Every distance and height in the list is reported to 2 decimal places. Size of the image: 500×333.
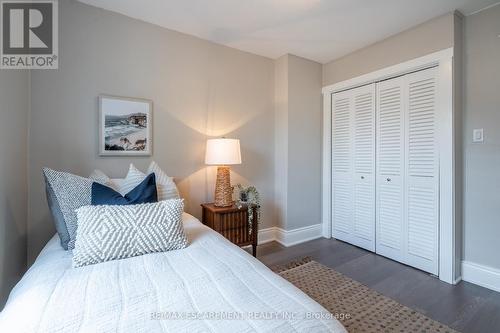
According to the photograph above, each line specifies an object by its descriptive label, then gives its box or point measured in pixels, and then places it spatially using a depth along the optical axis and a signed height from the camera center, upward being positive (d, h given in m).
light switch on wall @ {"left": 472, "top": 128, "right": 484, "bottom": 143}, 2.15 +0.28
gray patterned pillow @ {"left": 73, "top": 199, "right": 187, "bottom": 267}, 1.21 -0.35
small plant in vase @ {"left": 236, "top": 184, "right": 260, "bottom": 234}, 2.57 -0.37
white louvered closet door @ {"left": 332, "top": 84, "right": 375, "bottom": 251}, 2.89 +0.00
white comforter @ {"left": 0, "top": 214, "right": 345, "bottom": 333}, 0.76 -0.49
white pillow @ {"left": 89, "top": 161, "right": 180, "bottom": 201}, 1.79 -0.13
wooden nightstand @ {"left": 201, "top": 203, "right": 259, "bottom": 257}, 2.41 -0.59
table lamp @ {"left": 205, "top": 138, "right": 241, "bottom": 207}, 2.42 +0.06
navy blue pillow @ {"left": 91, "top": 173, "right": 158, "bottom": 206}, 1.50 -0.19
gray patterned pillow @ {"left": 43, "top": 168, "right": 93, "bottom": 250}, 1.41 -0.18
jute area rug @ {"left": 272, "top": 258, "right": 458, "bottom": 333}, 1.62 -1.06
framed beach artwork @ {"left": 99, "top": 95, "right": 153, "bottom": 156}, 2.15 +0.37
